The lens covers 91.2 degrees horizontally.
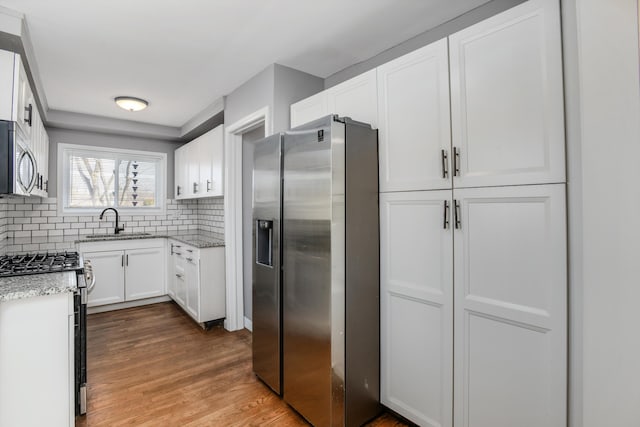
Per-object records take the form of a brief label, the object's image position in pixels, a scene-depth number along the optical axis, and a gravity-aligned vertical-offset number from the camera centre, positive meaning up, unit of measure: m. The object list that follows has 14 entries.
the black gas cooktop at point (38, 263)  1.84 -0.31
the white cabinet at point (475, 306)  1.26 -0.43
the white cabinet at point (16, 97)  1.82 +0.76
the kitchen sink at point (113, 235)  3.93 -0.24
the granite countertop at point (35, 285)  1.41 -0.33
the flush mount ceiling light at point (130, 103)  3.29 +1.22
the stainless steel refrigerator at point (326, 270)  1.70 -0.32
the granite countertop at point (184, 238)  3.45 -0.27
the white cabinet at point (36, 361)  1.41 -0.67
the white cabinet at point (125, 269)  3.81 -0.67
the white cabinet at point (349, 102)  1.93 +0.77
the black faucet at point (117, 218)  4.21 -0.01
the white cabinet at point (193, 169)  4.02 +0.62
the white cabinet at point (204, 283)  3.32 -0.73
